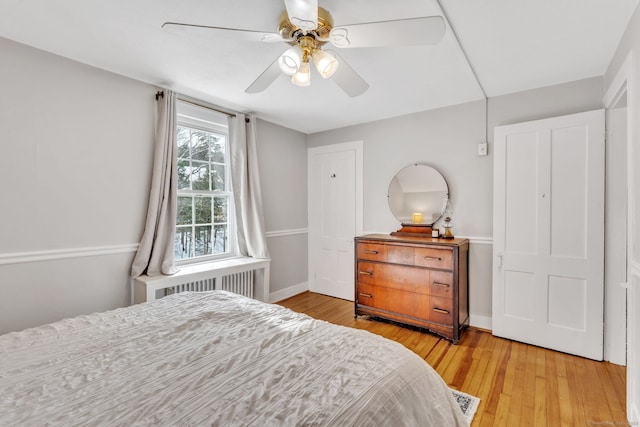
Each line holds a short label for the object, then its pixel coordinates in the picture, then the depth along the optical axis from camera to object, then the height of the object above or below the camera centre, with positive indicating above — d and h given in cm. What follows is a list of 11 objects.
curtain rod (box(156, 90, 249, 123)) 264 +114
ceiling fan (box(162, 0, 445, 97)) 126 +88
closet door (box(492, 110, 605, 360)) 231 -20
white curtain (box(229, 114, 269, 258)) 328 +28
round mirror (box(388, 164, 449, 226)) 317 +20
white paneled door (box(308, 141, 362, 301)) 385 -5
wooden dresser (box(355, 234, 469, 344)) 265 -73
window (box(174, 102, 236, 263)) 297 +27
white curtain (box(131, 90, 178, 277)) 253 +6
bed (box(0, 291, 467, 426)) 83 -60
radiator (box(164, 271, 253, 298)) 271 -77
